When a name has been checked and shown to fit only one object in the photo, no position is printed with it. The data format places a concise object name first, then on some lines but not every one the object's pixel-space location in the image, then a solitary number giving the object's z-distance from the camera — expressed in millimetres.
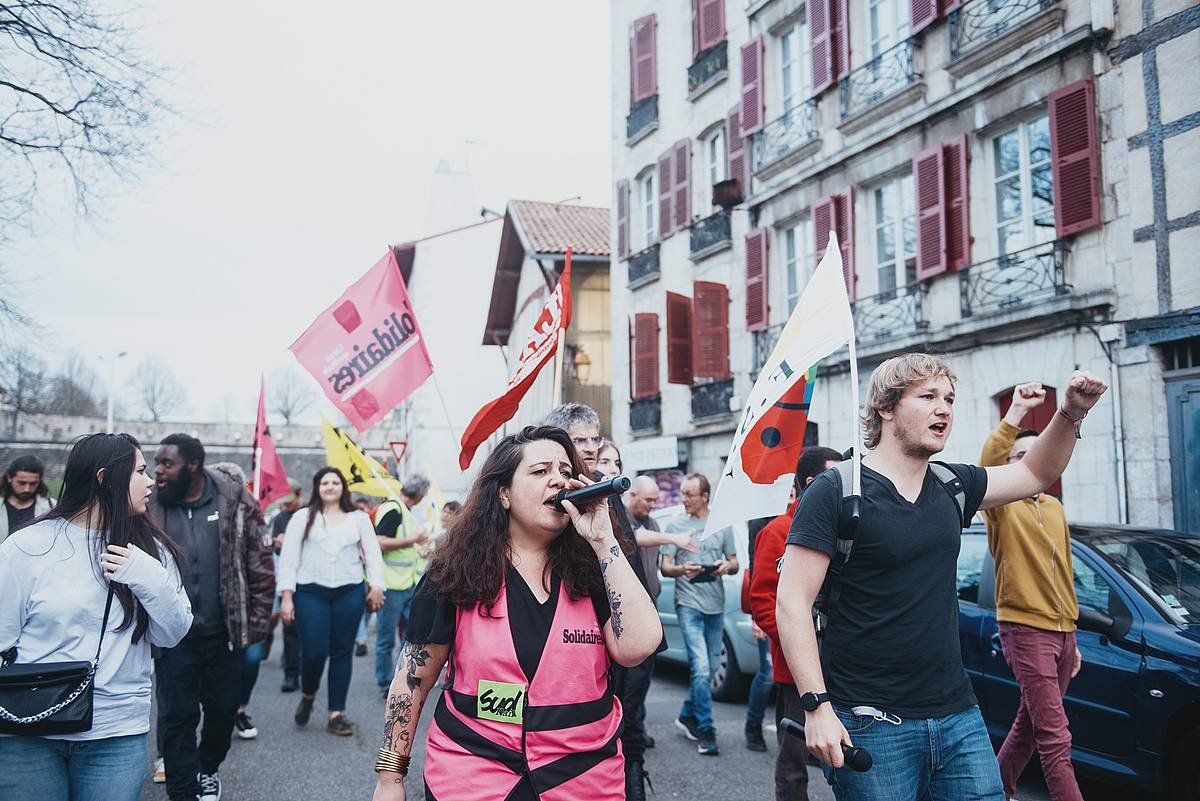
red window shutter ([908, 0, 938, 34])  13875
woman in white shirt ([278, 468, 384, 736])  7762
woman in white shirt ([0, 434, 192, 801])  3365
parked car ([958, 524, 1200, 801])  5160
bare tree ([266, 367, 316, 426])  81438
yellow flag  11359
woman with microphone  2738
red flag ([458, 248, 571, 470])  5520
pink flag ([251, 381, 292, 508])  13366
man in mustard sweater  4688
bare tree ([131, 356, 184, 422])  77000
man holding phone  7375
